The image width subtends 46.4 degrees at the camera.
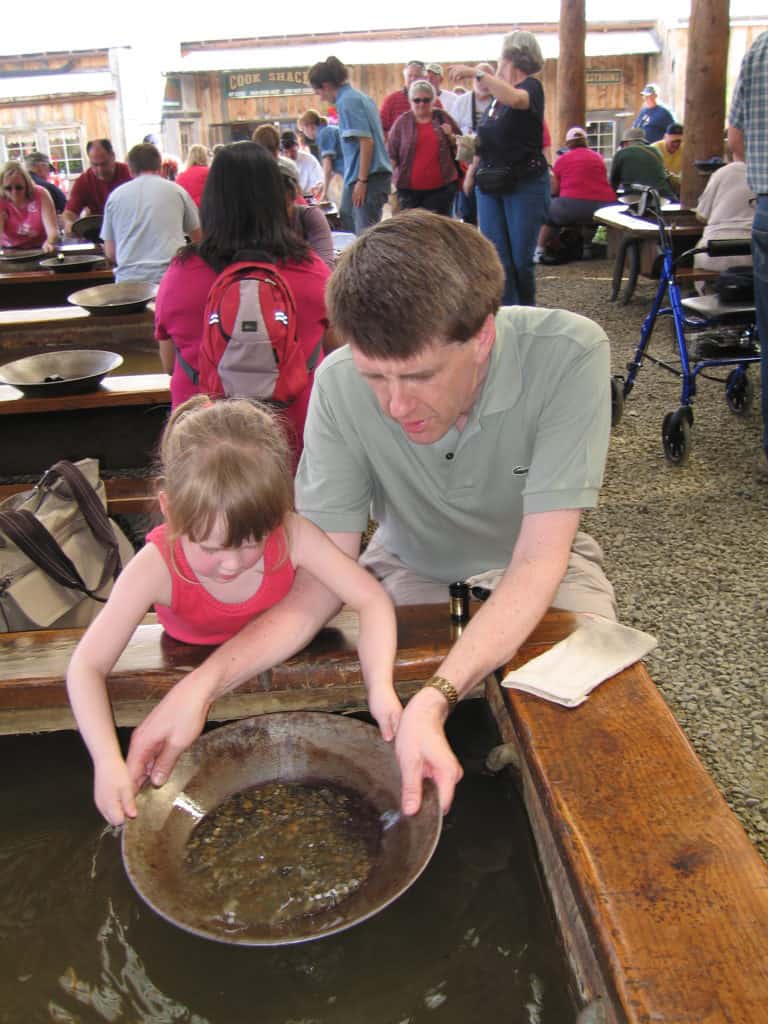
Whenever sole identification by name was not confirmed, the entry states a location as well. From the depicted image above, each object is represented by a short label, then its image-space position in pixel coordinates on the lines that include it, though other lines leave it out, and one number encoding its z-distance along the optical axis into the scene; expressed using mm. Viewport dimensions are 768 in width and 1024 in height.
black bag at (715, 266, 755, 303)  4355
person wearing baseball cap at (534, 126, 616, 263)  8898
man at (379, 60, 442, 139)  8523
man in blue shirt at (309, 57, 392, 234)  6742
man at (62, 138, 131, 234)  7938
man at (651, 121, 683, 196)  9961
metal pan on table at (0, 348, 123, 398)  3453
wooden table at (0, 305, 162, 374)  4676
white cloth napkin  1393
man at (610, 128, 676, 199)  8914
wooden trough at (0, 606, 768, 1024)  942
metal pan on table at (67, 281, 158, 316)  4414
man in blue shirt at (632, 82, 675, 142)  11430
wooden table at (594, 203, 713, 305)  5262
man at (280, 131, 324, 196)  9242
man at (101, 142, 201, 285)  5203
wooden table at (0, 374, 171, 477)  3998
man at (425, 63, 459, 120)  8539
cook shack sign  15570
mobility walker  4012
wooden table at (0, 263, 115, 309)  5816
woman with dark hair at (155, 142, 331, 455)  2895
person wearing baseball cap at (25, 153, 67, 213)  10219
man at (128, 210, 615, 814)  1432
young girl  1486
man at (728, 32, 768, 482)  3303
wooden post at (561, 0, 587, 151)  9742
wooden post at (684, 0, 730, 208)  6227
